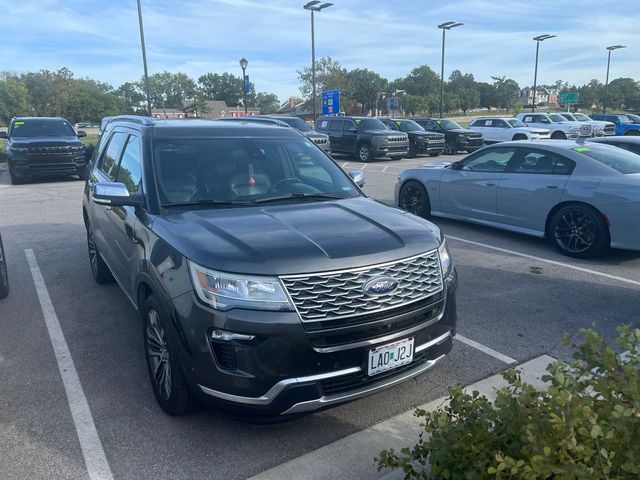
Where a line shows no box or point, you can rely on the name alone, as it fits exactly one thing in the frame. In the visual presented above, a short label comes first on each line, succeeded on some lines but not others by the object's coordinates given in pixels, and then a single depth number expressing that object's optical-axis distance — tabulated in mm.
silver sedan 6613
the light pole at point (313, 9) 28844
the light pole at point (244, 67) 28500
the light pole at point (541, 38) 39781
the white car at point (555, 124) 27344
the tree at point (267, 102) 124188
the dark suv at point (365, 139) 21734
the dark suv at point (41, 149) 15281
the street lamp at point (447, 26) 34294
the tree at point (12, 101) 65250
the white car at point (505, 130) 25878
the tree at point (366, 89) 101319
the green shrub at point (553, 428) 1686
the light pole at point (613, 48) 47562
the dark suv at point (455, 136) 24562
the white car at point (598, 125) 28344
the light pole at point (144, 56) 23094
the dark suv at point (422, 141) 23594
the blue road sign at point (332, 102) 33844
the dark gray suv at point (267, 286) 2754
